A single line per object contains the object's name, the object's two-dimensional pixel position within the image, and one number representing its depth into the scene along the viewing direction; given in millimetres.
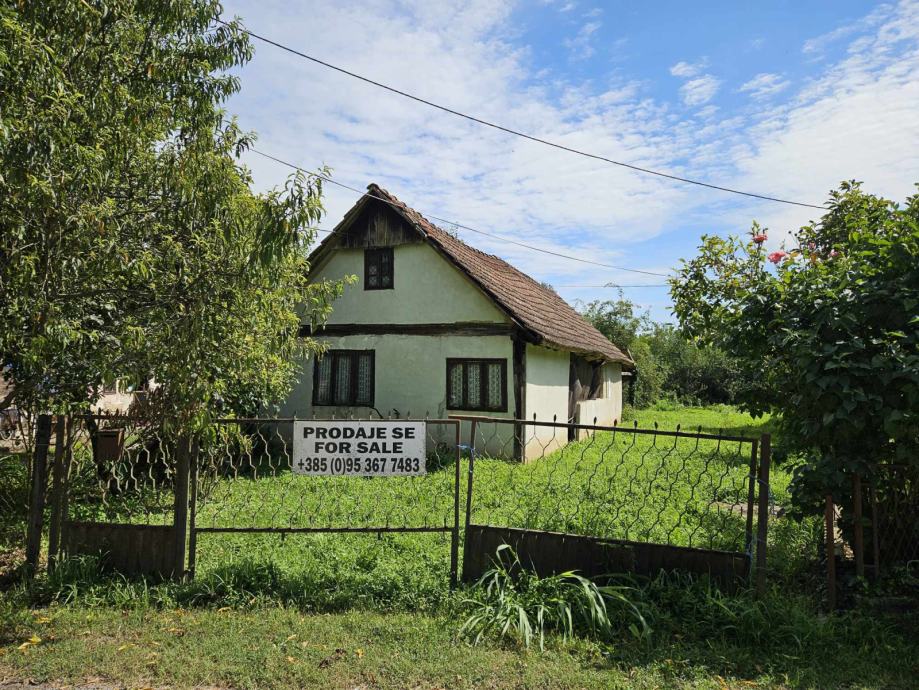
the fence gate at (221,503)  5562
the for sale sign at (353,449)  5664
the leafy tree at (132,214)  3842
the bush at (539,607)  4730
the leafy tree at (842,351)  4805
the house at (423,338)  12562
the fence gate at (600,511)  5199
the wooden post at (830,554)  5008
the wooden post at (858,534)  5070
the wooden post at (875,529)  5109
